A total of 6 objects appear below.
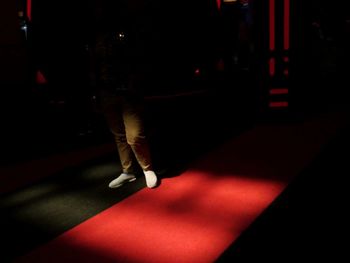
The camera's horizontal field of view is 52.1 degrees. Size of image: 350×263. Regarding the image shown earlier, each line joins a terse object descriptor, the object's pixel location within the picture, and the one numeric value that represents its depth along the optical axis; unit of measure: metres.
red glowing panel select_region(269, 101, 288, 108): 5.82
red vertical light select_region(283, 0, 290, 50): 5.53
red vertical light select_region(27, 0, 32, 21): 6.23
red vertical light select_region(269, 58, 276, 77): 5.83
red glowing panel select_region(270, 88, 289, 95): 5.80
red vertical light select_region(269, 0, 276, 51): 5.62
